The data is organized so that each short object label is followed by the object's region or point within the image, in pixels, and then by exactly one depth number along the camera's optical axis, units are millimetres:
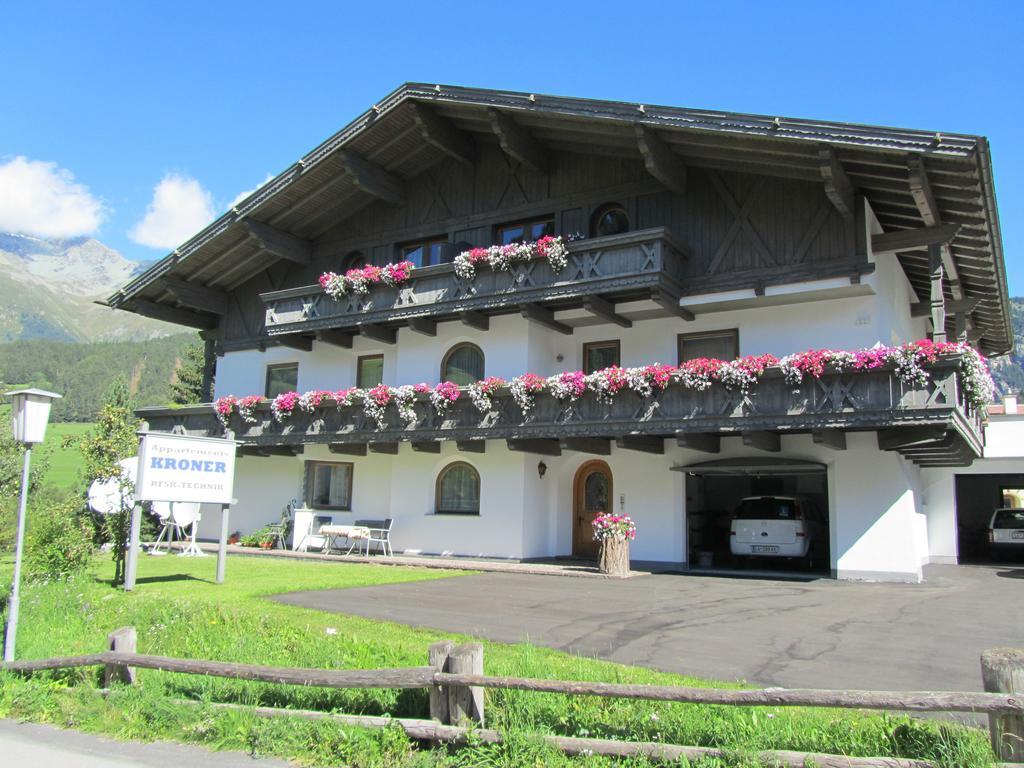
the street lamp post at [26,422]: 8938
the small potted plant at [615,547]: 16375
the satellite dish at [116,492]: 13281
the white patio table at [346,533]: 20734
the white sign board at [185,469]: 13398
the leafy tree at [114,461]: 13469
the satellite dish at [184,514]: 20298
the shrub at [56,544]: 12188
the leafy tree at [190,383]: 53531
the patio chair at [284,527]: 23328
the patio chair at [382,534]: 21481
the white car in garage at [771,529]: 18062
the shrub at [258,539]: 23312
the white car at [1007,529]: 23656
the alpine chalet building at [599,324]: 16141
